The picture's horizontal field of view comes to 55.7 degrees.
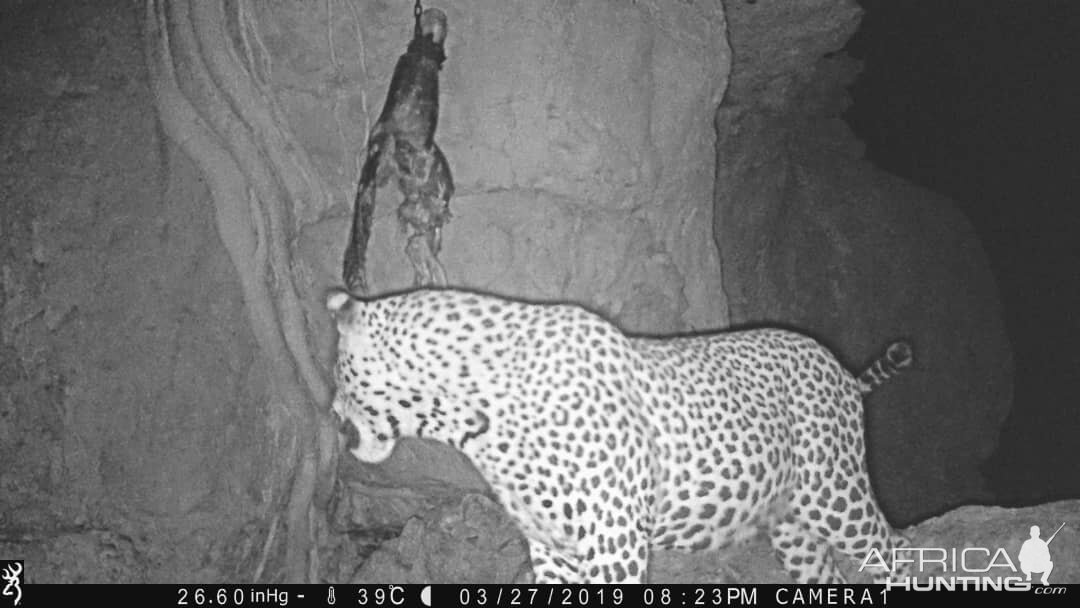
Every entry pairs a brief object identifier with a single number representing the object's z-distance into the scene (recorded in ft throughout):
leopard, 7.08
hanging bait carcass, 9.61
